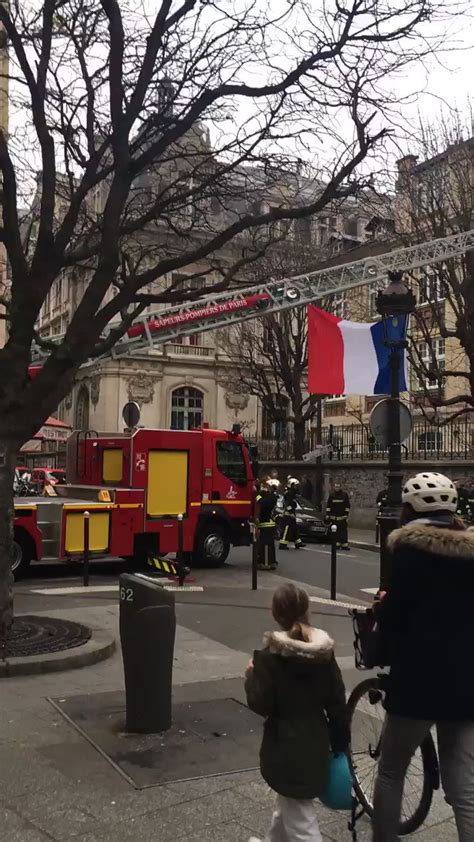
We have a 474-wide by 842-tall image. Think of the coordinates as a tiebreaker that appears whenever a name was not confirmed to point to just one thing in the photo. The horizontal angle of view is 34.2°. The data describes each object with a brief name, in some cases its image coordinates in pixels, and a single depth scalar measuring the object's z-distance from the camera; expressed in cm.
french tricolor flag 1253
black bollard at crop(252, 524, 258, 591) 1254
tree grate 741
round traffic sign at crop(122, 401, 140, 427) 1641
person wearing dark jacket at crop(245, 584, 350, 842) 319
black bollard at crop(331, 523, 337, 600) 1192
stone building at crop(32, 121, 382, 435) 4069
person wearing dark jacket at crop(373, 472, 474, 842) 314
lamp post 967
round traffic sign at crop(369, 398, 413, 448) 1002
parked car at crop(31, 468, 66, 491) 2379
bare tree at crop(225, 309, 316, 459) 3042
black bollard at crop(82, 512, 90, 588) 1245
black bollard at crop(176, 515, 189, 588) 1260
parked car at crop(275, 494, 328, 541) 2288
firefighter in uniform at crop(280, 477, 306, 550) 2066
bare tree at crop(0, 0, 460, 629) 779
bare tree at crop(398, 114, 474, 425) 2109
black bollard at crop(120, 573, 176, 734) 539
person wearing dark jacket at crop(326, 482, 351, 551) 1944
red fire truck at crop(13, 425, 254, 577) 1318
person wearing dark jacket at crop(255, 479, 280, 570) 1556
